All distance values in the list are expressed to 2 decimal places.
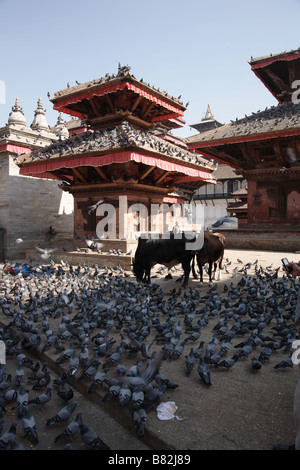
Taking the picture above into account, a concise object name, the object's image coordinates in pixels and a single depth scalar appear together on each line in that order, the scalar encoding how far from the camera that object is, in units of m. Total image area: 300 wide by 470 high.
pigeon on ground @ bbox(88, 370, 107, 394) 3.56
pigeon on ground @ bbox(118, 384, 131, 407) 3.08
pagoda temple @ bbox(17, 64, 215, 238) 12.73
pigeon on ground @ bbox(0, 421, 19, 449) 2.71
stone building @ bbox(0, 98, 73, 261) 18.86
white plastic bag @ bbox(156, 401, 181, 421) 3.03
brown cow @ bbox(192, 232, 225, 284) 8.42
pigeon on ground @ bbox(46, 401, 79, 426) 3.12
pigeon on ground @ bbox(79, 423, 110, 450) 2.74
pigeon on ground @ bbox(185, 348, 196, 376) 3.86
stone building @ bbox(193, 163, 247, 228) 39.81
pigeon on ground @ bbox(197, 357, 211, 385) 3.55
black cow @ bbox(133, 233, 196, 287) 8.59
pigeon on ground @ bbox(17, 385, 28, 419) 3.27
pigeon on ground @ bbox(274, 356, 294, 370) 3.79
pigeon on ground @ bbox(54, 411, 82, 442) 2.87
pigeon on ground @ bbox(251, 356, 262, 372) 3.75
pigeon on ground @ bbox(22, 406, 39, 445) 2.88
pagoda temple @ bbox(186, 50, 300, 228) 15.99
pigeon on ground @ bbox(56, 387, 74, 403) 3.56
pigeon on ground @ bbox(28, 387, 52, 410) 3.42
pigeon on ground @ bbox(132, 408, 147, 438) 2.88
